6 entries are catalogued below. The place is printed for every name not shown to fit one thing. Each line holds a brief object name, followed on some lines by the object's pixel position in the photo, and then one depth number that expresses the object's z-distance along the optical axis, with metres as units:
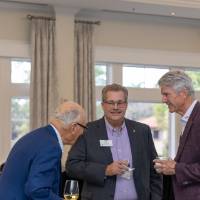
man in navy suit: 2.14
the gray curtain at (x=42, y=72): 6.25
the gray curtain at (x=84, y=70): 6.50
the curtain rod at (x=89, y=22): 6.56
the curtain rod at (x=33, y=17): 6.32
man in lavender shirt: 2.96
